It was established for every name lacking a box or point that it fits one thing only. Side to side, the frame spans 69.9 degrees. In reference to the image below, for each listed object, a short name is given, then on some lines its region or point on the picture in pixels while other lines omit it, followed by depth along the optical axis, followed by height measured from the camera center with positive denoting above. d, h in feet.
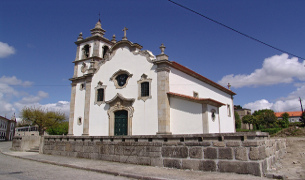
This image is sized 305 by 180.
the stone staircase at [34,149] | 55.44 -5.58
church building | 45.06 +7.51
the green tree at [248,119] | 150.06 +4.82
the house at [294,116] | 329.11 +14.74
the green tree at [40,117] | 121.60 +5.79
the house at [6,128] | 172.06 -0.24
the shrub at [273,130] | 101.71 -1.91
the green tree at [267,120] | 147.95 +4.06
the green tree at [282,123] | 143.56 +1.86
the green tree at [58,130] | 98.73 -1.41
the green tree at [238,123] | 162.75 +2.32
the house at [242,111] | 217.56 +14.94
